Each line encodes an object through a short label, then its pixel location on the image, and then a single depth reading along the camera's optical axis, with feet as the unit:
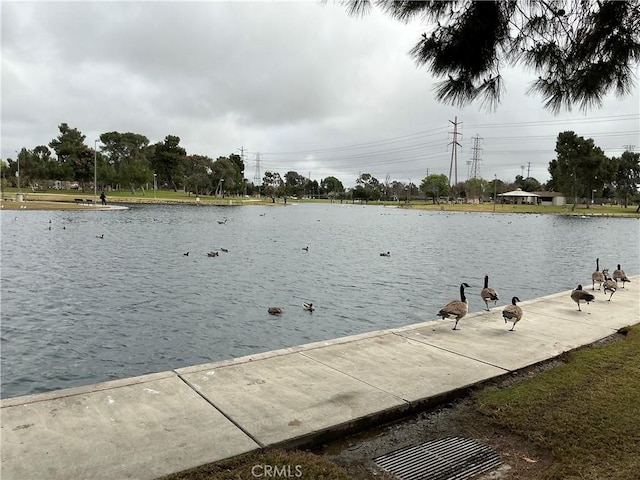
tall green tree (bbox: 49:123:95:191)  316.40
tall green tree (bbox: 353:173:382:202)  575.38
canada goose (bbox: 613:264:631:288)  48.23
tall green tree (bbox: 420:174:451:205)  495.00
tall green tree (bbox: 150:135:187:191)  406.27
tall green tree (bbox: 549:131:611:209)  302.86
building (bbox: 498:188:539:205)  444.55
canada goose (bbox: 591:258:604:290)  47.01
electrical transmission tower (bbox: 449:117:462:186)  427.74
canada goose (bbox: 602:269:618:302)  40.83
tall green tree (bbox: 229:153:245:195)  426.10
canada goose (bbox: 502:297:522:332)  29.17
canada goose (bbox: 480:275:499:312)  41.78
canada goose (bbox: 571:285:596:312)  35.63
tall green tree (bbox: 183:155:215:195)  395.55
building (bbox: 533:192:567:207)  417.69
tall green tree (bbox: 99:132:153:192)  381.81
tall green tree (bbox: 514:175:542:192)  558.56
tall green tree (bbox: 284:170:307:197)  618.81
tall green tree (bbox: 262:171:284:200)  573.33
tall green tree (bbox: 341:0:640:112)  16.69
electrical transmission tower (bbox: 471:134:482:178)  485.44
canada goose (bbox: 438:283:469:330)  29.22
